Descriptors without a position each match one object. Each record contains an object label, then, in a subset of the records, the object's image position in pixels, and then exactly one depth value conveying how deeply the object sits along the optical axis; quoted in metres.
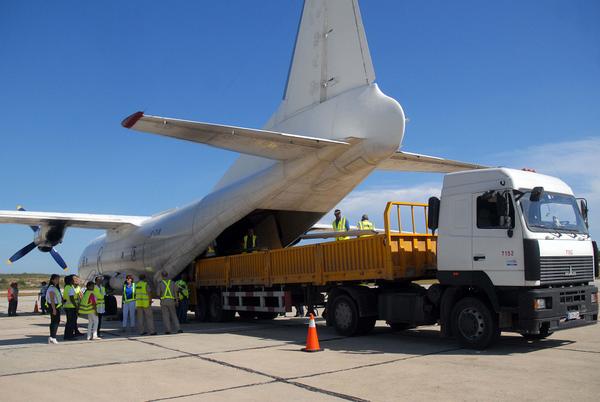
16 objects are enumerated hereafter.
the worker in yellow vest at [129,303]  15.78
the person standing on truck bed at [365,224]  14.86
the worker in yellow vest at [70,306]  13.20
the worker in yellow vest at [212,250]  18.55
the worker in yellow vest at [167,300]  14.31
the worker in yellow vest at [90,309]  13.26
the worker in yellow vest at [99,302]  13.52
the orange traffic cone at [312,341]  10.06
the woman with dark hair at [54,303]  12.62
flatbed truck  9.16
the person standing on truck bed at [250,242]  17.23
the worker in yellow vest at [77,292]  13.55
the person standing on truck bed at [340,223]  15.39
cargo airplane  12.04
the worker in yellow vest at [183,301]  17.22
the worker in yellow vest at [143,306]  14.16
